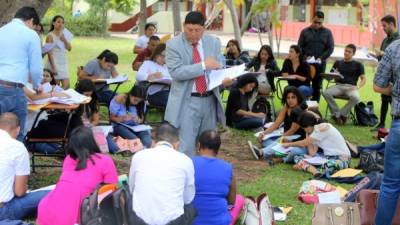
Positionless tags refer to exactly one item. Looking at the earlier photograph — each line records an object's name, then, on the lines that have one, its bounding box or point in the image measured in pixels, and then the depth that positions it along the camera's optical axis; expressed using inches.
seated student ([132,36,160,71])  616.9
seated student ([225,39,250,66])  649.6
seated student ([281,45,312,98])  601.2
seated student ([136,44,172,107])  547.2
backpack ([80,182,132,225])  255.4
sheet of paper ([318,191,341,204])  309.5
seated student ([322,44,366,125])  604.3
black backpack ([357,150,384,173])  407.8
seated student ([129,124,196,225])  246.2
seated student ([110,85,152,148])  470.3
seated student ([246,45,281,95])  606.1
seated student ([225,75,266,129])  550.8
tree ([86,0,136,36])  1701.8
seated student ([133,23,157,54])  691.9
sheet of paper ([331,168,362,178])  393.6
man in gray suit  308.7
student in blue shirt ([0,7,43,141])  341.3
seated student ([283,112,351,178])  411.0
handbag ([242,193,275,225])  284.4
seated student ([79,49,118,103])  552.1
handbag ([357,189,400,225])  286.0
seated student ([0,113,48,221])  278.5
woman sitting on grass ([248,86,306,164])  452.1
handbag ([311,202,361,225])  282.4
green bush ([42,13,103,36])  1775.2
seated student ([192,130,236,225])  269.6
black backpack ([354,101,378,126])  600.3
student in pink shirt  270.2
